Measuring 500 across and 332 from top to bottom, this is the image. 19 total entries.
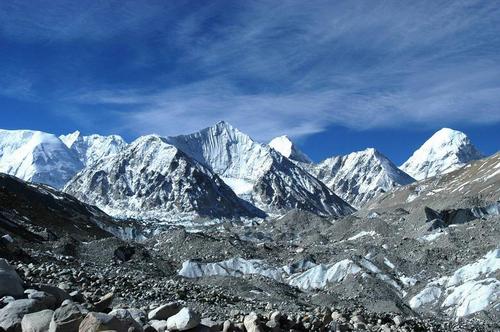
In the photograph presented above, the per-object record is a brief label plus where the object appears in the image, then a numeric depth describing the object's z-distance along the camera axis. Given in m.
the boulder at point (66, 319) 10.73
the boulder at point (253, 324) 14.12
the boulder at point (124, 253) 60.17
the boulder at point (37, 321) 10.98
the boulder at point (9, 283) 13.48
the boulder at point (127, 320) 10.95
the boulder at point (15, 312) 11.32
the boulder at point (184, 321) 12.16
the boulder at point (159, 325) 12.33
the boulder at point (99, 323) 10.49
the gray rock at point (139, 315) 12.84
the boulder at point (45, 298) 12.74
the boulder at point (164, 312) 13.56
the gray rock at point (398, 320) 25.69
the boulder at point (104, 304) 14.56
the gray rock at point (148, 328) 11.83
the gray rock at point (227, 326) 13.66
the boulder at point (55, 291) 14.20
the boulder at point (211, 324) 12.80
